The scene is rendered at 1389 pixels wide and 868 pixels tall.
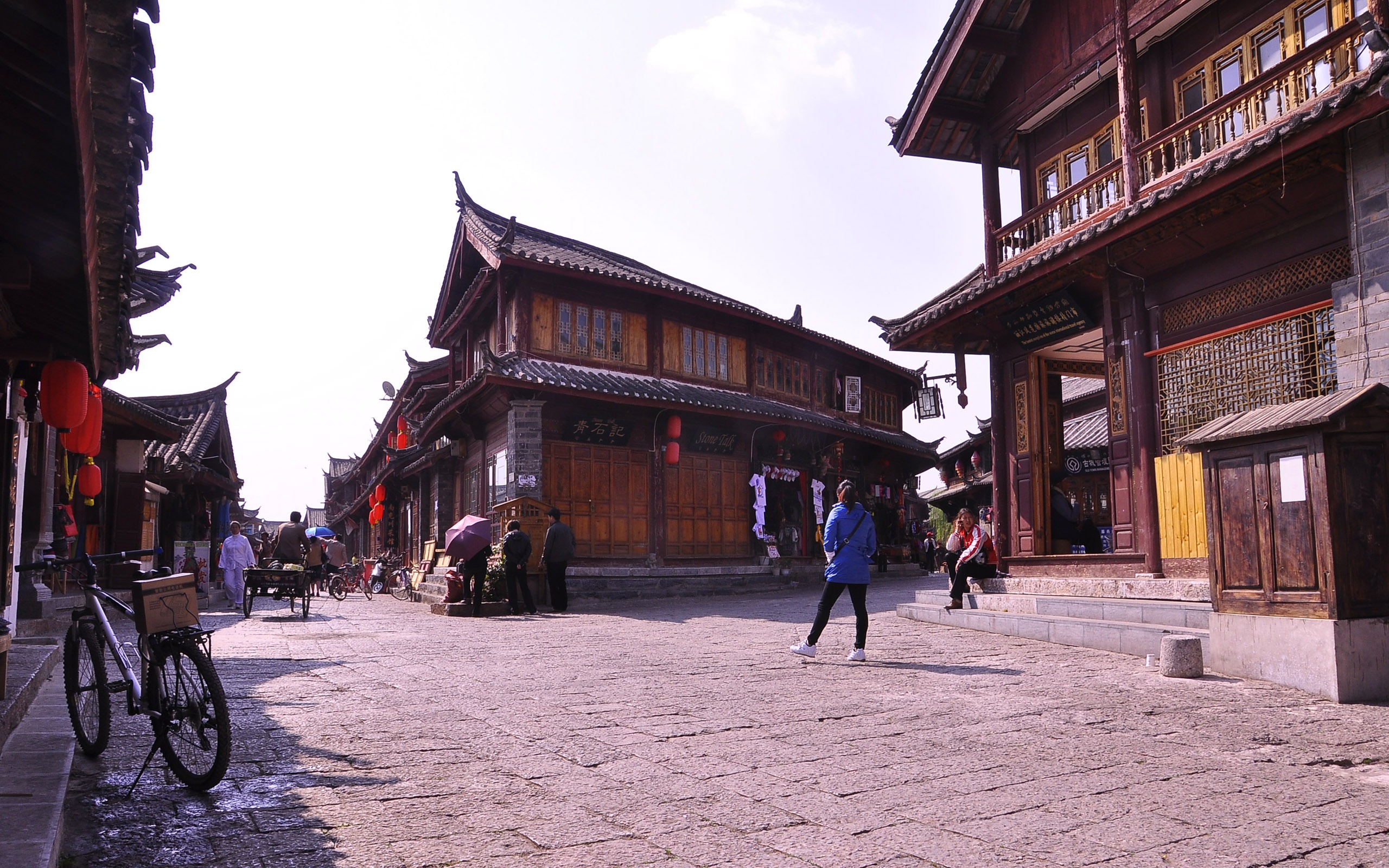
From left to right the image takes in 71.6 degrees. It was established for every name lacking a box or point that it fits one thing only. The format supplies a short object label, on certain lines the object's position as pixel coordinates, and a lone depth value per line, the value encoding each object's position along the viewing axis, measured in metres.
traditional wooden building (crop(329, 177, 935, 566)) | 17.75
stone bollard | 7.07
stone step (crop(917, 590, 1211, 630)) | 8.52
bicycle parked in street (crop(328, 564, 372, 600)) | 23.44
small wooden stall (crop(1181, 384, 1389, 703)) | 6.25
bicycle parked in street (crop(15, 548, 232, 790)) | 4.19
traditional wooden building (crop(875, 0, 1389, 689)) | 8.12
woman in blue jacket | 8.48
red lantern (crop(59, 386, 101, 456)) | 9.29
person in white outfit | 18.67
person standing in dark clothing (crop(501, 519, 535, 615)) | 14.83
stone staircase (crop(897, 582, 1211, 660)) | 8.34
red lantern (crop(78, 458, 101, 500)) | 13.99
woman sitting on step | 11.88
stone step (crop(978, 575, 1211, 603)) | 9.24
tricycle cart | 15.04
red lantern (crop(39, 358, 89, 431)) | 6.96
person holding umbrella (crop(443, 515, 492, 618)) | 14.62
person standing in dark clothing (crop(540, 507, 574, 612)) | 15.26
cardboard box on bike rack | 4.34
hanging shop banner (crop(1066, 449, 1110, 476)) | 21.77
